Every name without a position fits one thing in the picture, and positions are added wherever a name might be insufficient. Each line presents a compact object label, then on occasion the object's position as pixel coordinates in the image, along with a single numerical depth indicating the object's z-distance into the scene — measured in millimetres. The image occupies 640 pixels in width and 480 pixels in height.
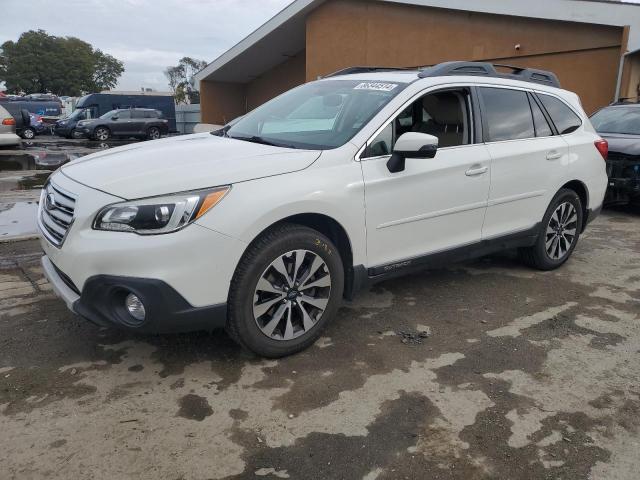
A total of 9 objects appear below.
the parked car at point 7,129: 16047
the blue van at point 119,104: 28516
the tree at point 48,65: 67812
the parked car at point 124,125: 25406
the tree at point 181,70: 92438
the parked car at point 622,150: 7422
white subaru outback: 2797
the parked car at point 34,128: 26203
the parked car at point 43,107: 33438
